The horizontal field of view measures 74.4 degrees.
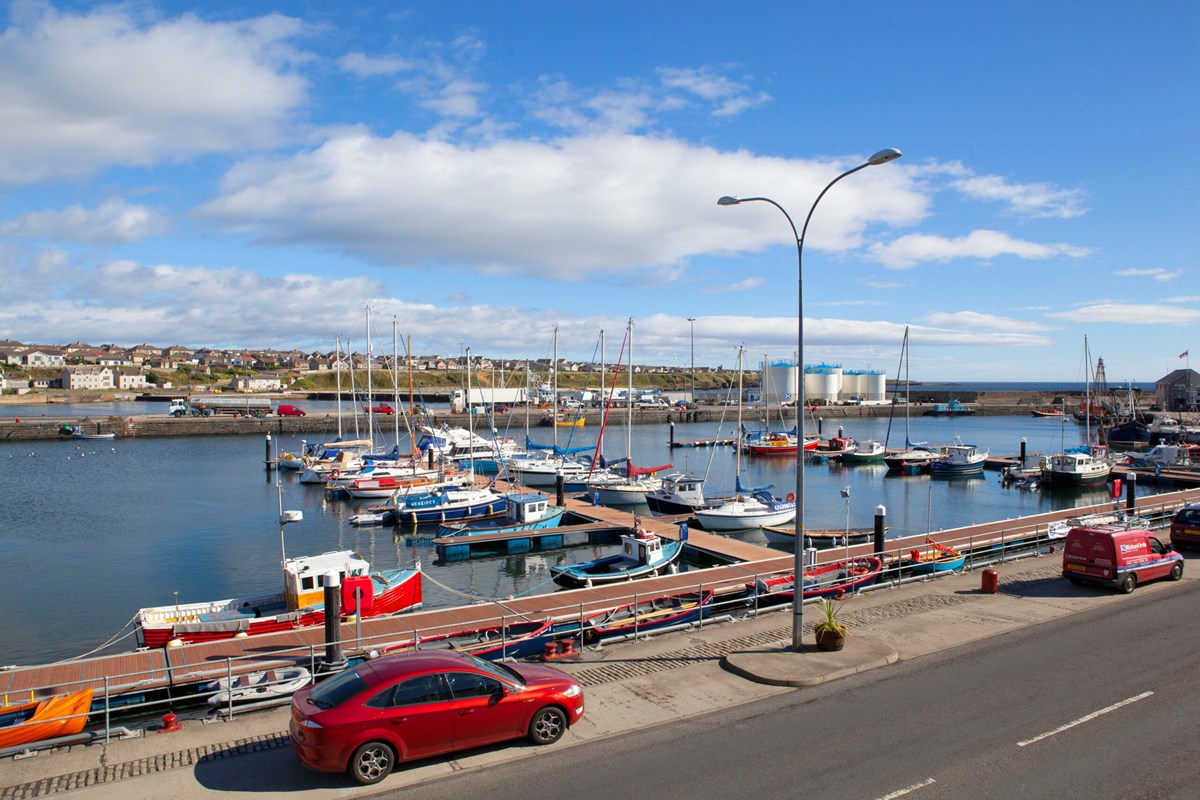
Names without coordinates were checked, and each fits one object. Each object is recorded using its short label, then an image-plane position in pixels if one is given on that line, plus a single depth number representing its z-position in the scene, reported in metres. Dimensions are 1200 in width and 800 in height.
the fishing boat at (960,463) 70.50
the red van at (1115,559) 20.92
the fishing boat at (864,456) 80.50
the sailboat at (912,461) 73.62
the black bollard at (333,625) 15.78
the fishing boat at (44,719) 12.59
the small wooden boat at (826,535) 36.66
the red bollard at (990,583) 21.08
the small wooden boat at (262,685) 15.02
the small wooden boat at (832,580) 23.05
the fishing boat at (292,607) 22.39
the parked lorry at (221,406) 121.19
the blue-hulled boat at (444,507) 45.69
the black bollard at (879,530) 27.75
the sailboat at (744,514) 41.59
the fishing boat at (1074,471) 63.25
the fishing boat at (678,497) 46.05
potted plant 15.91
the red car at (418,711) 9.98
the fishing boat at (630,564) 29.55
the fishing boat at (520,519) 41.25
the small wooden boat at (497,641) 17.88
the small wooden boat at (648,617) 20.12
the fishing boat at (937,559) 27.58
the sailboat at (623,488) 50.91
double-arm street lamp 15.54
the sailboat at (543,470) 60.03
